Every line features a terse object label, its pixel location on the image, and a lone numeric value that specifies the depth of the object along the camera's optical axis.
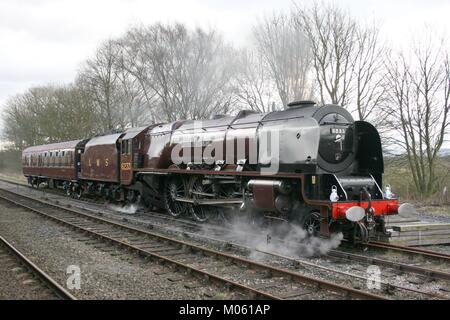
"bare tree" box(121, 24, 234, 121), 27.38
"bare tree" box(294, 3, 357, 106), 20.25
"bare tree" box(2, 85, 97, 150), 39.78
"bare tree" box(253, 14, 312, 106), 21.17
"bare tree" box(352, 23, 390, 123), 19.86
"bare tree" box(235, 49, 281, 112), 23.14
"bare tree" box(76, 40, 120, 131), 35.88
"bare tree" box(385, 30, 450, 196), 18.97
